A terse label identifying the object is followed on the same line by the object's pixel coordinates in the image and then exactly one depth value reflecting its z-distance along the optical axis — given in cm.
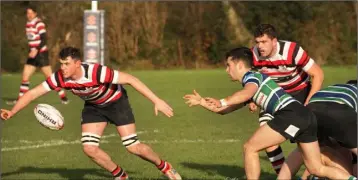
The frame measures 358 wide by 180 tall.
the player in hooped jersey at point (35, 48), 3694
